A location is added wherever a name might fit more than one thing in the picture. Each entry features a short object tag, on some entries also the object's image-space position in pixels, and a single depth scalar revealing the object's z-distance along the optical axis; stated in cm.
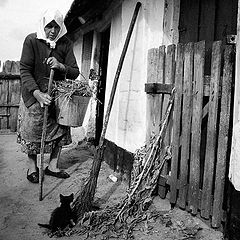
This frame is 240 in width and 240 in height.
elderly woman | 374
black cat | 262
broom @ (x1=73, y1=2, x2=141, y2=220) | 290
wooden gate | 257
